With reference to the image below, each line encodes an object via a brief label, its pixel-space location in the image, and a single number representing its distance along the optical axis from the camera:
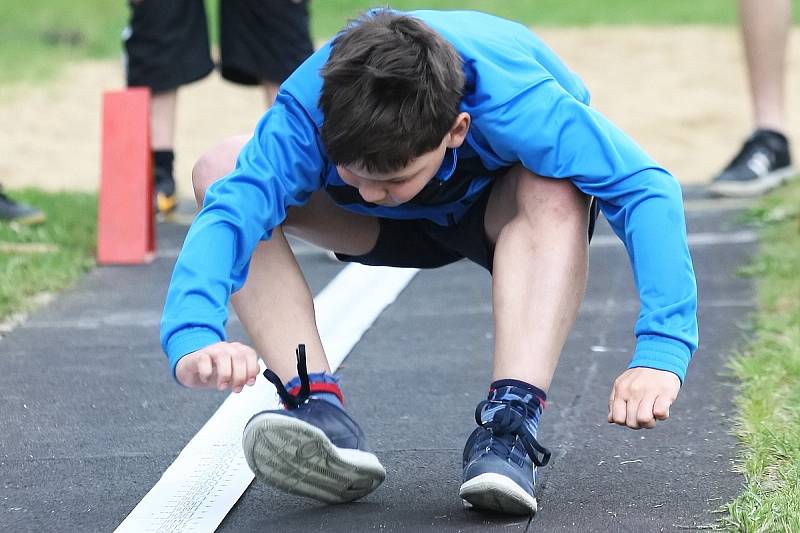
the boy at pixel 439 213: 4.25
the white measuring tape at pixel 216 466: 4.52
